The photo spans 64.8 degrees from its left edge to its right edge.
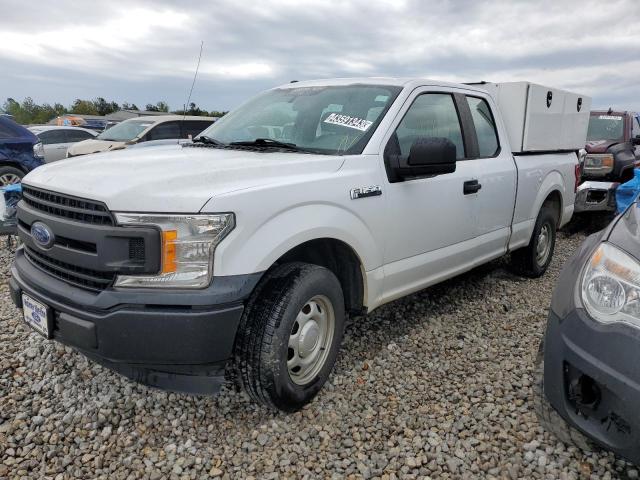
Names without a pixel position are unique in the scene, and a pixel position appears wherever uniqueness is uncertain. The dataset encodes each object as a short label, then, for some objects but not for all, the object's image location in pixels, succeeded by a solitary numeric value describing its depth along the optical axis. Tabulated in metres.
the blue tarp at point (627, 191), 6.62
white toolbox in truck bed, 4.44
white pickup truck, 2.11
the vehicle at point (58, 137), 12.70
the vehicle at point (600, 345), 1.79
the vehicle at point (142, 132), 9.46
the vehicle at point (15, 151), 8.14
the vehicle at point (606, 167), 7.49
